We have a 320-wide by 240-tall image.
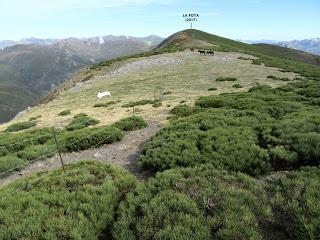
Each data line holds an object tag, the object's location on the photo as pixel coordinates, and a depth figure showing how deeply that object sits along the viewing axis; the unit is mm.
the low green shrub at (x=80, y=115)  21698
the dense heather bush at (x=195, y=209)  6455
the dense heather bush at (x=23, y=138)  14954
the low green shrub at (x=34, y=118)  24625
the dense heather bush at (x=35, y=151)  13477
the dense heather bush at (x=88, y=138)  13952
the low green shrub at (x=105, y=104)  25780
